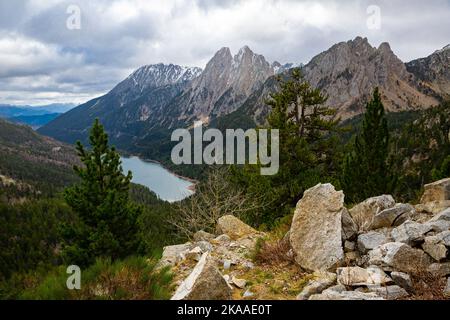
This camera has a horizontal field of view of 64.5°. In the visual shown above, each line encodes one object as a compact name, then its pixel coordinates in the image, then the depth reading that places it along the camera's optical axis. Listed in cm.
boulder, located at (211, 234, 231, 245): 1359
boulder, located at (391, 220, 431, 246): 829
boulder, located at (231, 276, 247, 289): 849
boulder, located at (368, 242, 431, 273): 754
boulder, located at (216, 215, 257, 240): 1489
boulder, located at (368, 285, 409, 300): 685
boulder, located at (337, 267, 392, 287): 730
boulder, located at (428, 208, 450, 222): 904
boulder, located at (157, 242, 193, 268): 1092
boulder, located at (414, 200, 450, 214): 1098
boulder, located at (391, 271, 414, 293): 705
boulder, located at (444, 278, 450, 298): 667
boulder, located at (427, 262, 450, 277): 726
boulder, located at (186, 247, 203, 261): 1091
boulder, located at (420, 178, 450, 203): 1184
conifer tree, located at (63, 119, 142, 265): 2277
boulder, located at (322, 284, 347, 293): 724
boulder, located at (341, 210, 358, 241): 969
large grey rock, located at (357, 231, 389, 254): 903
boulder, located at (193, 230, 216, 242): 1536
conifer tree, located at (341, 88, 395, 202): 2559
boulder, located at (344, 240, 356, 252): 937
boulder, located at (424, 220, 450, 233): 840
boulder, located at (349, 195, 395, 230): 1130
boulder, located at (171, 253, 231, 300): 706
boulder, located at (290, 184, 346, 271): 899
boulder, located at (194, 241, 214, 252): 1217
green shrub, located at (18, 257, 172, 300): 657
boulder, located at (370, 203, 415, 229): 1040
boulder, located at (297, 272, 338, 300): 730
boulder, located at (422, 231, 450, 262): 750
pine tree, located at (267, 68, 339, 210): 2323
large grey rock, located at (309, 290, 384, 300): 656
